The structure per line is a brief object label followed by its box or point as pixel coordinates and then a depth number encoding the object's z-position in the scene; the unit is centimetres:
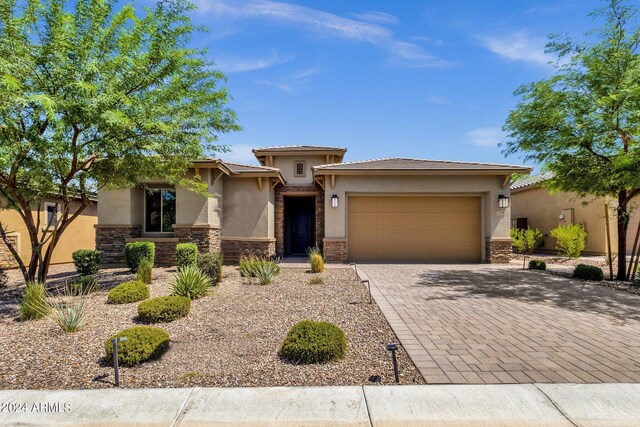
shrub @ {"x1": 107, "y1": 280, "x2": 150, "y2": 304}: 655
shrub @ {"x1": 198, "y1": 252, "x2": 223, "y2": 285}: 834
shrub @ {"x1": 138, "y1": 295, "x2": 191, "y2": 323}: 536
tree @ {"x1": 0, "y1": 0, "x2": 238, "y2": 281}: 577
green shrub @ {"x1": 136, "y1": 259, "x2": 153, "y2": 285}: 849
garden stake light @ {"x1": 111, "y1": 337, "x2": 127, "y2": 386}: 338
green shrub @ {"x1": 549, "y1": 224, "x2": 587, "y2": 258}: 1348
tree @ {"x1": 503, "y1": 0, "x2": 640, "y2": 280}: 808
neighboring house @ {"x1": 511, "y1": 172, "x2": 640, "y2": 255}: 1559
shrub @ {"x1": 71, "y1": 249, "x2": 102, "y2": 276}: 977
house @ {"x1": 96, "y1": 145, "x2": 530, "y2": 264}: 1256
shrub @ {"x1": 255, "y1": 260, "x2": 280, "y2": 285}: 862
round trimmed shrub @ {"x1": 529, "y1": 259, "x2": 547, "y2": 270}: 1116
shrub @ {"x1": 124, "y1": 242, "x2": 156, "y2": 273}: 1036
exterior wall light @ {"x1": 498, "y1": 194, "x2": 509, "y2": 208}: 1261
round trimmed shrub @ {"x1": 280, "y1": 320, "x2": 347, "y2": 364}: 383
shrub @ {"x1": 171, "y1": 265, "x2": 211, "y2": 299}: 691
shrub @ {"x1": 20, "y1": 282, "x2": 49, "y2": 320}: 552
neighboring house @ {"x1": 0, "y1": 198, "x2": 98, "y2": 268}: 1174
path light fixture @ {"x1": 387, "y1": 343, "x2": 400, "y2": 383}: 335
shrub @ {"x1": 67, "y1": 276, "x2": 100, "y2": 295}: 725
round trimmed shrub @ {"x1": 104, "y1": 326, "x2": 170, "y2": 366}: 378
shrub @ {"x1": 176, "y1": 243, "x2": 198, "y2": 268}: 1012
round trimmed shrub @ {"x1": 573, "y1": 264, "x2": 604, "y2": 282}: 934
